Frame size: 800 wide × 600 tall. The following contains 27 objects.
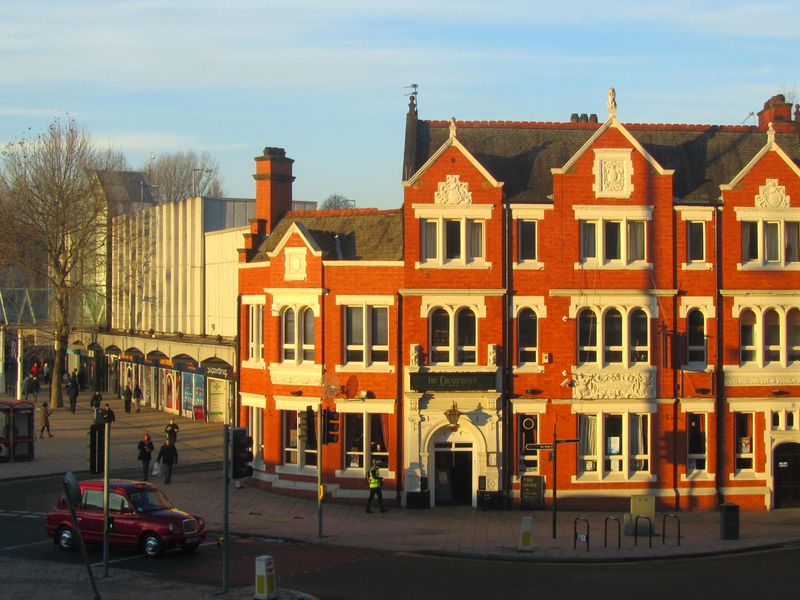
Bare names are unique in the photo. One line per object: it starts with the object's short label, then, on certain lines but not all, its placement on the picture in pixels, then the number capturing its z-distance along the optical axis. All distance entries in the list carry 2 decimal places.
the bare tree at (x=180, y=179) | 109.30
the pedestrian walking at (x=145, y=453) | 36.72
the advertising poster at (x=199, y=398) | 55.19
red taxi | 25.92
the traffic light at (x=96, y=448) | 22.88
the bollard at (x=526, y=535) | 26.48
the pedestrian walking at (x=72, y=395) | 56.91
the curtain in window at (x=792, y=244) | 35.03
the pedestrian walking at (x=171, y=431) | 37.59
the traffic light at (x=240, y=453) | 22.80
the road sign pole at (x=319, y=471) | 28.67
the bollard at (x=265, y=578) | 20.55
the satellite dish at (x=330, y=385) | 32.28
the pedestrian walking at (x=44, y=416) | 48.25
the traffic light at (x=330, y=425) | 28.66
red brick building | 34.06
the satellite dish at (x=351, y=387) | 34.47
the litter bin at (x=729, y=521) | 28.34
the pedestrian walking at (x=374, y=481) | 32.38
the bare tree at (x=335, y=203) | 157.75
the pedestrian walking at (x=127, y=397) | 59.22
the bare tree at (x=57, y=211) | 59.41
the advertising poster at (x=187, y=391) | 56.84
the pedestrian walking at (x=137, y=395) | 60.53
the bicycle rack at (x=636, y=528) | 28.19
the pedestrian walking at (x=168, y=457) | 36.59
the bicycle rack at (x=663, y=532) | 27.76
